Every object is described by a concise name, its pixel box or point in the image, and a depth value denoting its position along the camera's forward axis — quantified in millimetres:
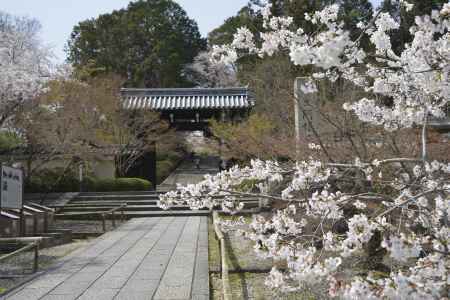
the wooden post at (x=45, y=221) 10389
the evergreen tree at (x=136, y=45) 28922
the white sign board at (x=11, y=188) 7734
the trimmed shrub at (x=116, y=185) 17406
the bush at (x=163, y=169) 21870
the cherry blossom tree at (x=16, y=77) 12141
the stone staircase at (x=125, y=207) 14016
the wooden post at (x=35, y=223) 9822
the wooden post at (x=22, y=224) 8898
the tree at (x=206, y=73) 30156
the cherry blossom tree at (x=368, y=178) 2406
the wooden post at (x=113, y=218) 12234
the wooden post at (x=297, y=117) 8477
